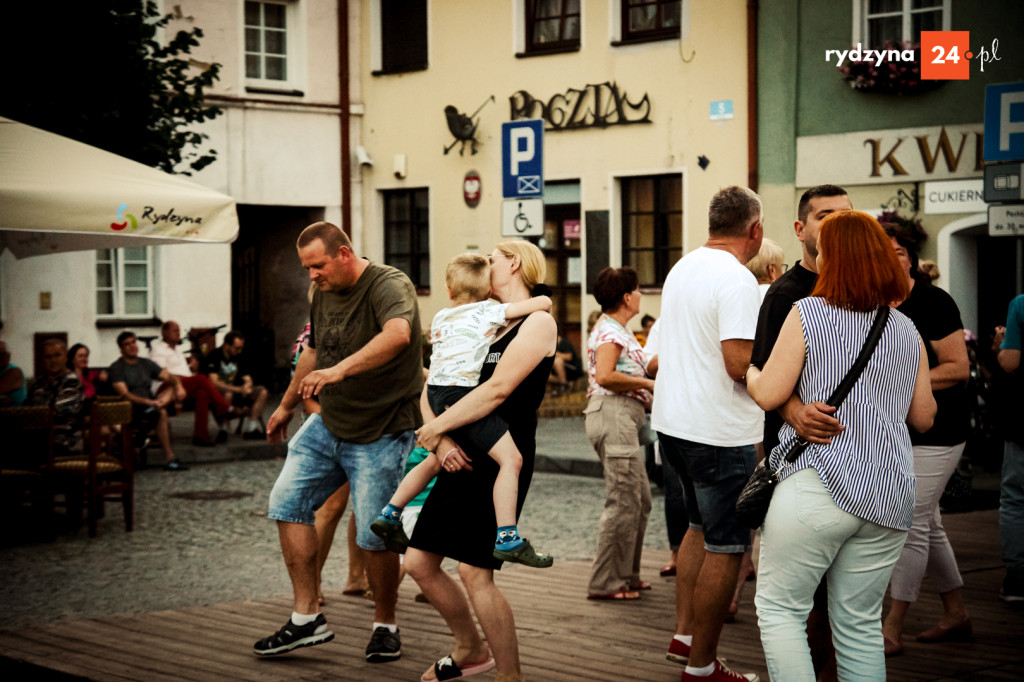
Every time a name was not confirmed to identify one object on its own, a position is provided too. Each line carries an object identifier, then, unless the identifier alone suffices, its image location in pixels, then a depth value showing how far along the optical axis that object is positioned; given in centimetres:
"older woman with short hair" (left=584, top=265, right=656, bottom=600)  766
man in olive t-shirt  646
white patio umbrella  889
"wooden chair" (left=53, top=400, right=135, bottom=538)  1034
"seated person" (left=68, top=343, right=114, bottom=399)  1496
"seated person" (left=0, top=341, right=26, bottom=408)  1184
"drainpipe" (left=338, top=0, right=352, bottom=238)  2469
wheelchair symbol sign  1344
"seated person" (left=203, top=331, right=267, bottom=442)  1761
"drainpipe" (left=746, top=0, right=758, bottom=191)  2022
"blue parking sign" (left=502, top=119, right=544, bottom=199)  1355
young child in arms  560
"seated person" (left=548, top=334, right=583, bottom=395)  2145
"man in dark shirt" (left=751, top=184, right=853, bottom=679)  437
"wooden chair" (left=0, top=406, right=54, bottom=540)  1015
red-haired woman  433
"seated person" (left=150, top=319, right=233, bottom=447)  1698
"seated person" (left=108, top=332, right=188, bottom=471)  1530
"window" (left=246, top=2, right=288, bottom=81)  2408
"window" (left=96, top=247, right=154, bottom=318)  2234
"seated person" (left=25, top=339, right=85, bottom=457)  1093
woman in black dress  551
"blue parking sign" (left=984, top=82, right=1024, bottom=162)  1083
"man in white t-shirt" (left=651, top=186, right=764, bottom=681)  552
